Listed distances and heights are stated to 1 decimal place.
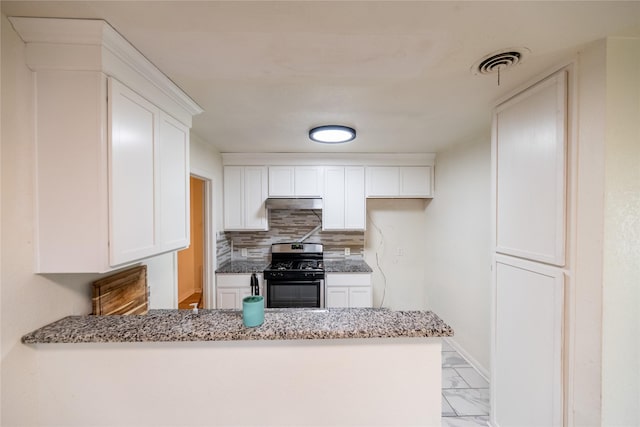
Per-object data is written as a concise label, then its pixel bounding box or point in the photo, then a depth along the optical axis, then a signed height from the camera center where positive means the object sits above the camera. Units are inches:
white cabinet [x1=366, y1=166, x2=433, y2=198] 136.1 +16.4
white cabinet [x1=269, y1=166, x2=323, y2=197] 133.3 +15.6
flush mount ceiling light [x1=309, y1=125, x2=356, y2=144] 88.3 +27.7
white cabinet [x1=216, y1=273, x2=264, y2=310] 124.1 -37.8
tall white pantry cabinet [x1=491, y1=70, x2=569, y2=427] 51.0 -9.7
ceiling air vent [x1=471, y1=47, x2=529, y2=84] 47.6 +29.5
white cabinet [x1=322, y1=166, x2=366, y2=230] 135.3 +6.2
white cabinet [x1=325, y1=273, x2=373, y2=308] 128.6 -40.0
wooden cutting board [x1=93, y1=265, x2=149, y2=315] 54.1 -19.5
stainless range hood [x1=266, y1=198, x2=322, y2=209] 129.3 +3.9
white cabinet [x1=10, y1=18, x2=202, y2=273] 41.7 +11.6
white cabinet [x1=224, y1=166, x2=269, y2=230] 132.7 +7.2
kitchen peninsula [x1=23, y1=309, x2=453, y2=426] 44.6 -29.5
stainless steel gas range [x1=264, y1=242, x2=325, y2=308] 123.3 -37.0
